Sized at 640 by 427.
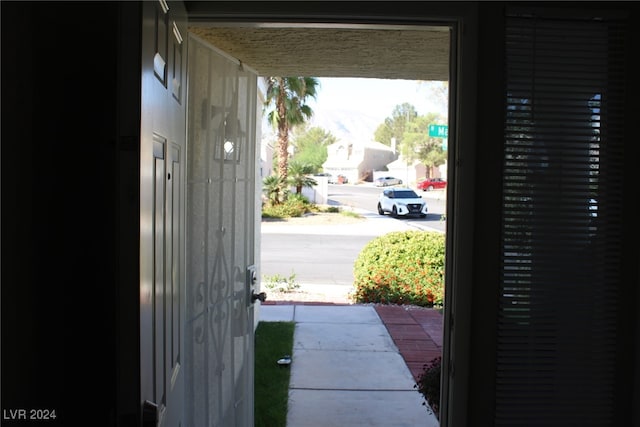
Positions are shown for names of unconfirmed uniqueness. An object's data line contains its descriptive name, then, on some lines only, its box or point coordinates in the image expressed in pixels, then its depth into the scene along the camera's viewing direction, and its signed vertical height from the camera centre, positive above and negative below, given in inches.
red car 1536.7 +22.1
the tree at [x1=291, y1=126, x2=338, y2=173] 2175.2 +229.1
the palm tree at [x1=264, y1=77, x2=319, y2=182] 599.5 +110.7
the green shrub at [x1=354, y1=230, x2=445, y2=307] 325.4 -48.8
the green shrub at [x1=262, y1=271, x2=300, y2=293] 365.7 -63.9
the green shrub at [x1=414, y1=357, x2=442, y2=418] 158.7 -56.8
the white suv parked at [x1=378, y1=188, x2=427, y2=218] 947.3 -19.3
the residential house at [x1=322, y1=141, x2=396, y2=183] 2374.5 +138.0
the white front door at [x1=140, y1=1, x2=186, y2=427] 49.5 -2.9
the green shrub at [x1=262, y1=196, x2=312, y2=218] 869.8 -29.6
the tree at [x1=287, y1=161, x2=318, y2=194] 899.4 +25.7
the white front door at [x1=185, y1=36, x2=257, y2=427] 102.6 -10.4
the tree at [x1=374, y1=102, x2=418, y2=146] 2576.3 +340.2
